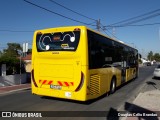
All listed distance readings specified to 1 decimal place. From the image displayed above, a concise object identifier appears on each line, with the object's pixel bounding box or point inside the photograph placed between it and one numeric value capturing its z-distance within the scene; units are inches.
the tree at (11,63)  410.4
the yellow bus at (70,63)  202.5
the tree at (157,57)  3781.7
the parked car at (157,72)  519.9
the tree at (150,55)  3674.4
